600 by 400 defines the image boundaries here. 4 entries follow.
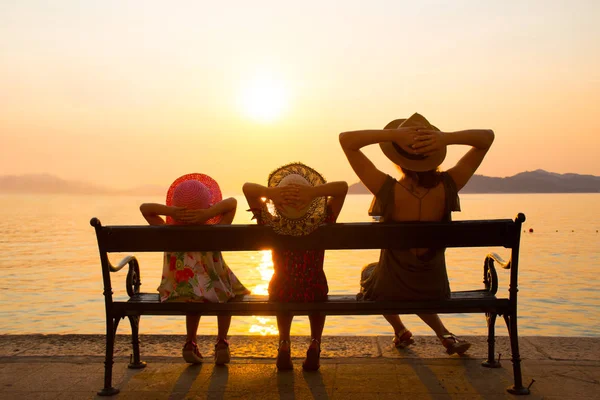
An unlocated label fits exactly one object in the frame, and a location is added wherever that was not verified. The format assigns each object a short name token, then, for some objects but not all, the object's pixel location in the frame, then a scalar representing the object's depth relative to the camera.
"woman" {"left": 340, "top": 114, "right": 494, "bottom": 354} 4.94
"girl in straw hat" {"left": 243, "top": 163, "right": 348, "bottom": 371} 4.74
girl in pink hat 5.07
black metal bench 4.59
